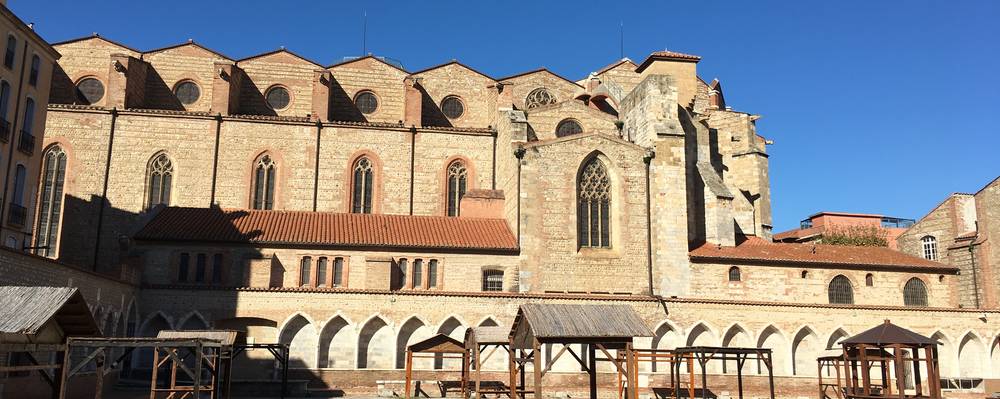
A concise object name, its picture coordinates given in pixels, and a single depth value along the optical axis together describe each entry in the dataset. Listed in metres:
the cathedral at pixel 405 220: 33.97
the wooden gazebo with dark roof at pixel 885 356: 26.66
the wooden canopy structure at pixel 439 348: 29.48
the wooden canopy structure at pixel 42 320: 13.95
